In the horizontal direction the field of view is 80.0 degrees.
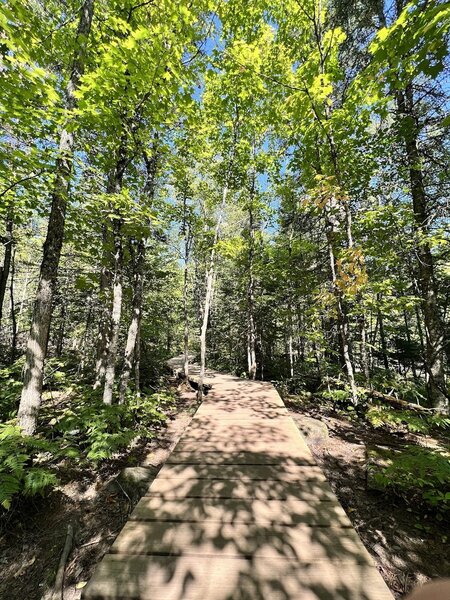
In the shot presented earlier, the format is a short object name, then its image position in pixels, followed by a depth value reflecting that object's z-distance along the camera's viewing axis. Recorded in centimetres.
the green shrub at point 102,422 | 484
